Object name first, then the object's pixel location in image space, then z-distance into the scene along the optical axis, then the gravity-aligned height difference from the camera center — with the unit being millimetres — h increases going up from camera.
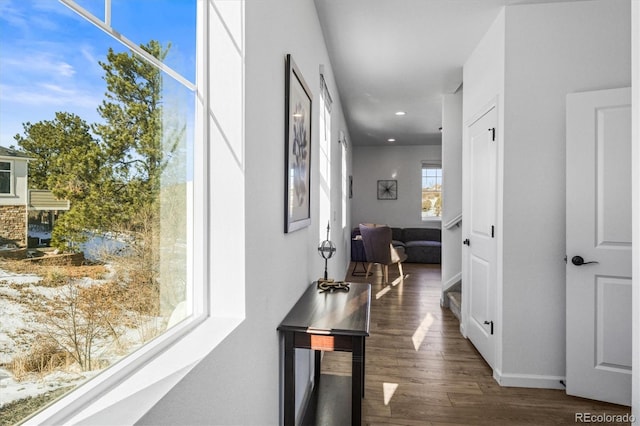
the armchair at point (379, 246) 5672 -580
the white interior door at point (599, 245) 2156 -214
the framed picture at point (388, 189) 8523 +515
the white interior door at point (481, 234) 2686 -201
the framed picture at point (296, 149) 1652 +329
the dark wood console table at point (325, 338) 1489 -550
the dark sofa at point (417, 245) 7504 -746
